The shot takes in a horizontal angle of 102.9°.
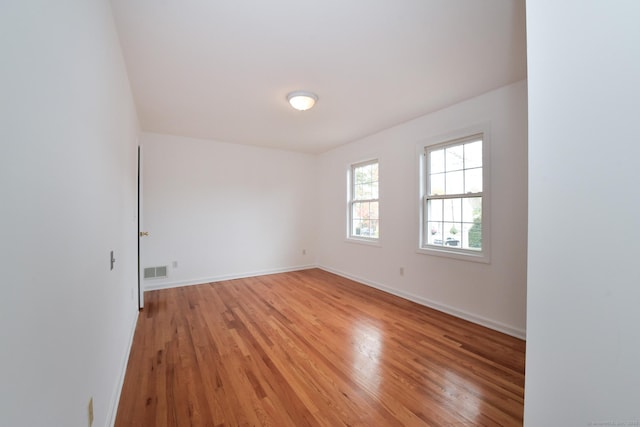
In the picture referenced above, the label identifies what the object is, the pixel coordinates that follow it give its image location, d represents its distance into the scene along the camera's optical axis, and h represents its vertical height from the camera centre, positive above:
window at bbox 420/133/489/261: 2.94 +0.20
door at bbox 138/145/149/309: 3.25 -0.35
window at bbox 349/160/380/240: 4.44 +0.22
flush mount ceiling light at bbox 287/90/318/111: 2.73 +1.24
